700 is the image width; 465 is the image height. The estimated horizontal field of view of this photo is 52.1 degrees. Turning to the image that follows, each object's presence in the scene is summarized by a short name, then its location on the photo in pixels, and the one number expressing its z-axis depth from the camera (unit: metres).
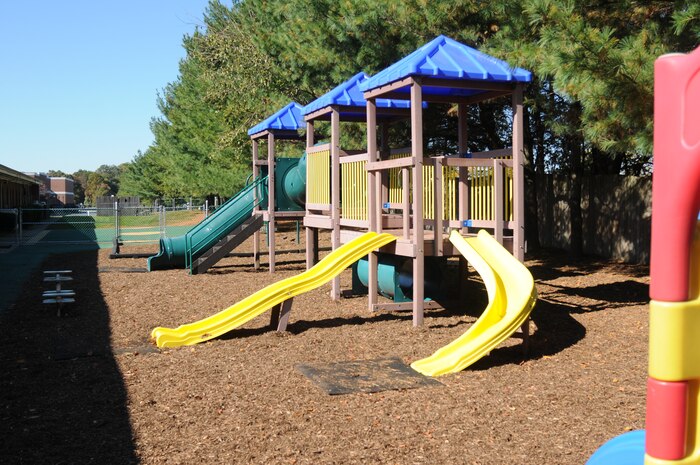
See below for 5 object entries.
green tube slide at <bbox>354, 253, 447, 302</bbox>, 10.88
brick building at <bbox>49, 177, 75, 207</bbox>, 113.34
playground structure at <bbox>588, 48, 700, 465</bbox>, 2.13
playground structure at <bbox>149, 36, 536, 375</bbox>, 8.12
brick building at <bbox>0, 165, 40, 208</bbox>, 34.12
